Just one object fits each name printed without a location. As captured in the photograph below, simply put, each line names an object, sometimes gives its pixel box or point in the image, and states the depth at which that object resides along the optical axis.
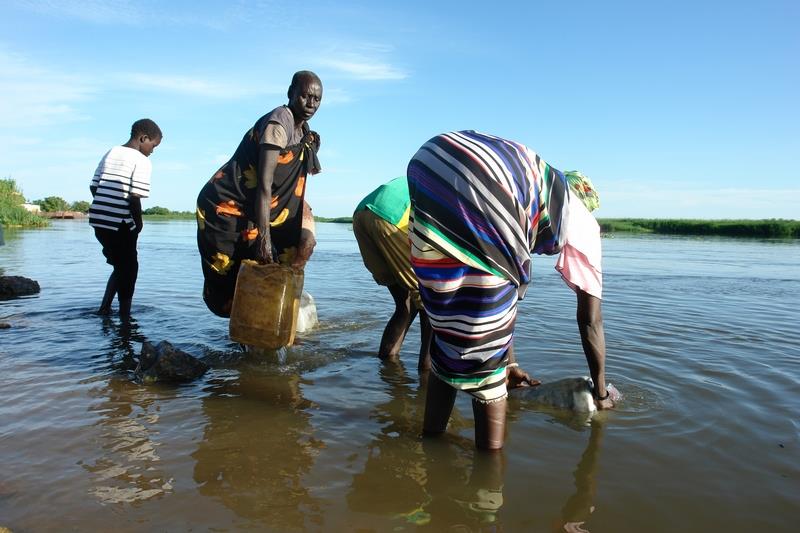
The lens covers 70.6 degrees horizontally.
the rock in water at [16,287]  6.99
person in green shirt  3.66
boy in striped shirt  5.46
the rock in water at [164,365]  3.68
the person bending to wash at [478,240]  2.32
